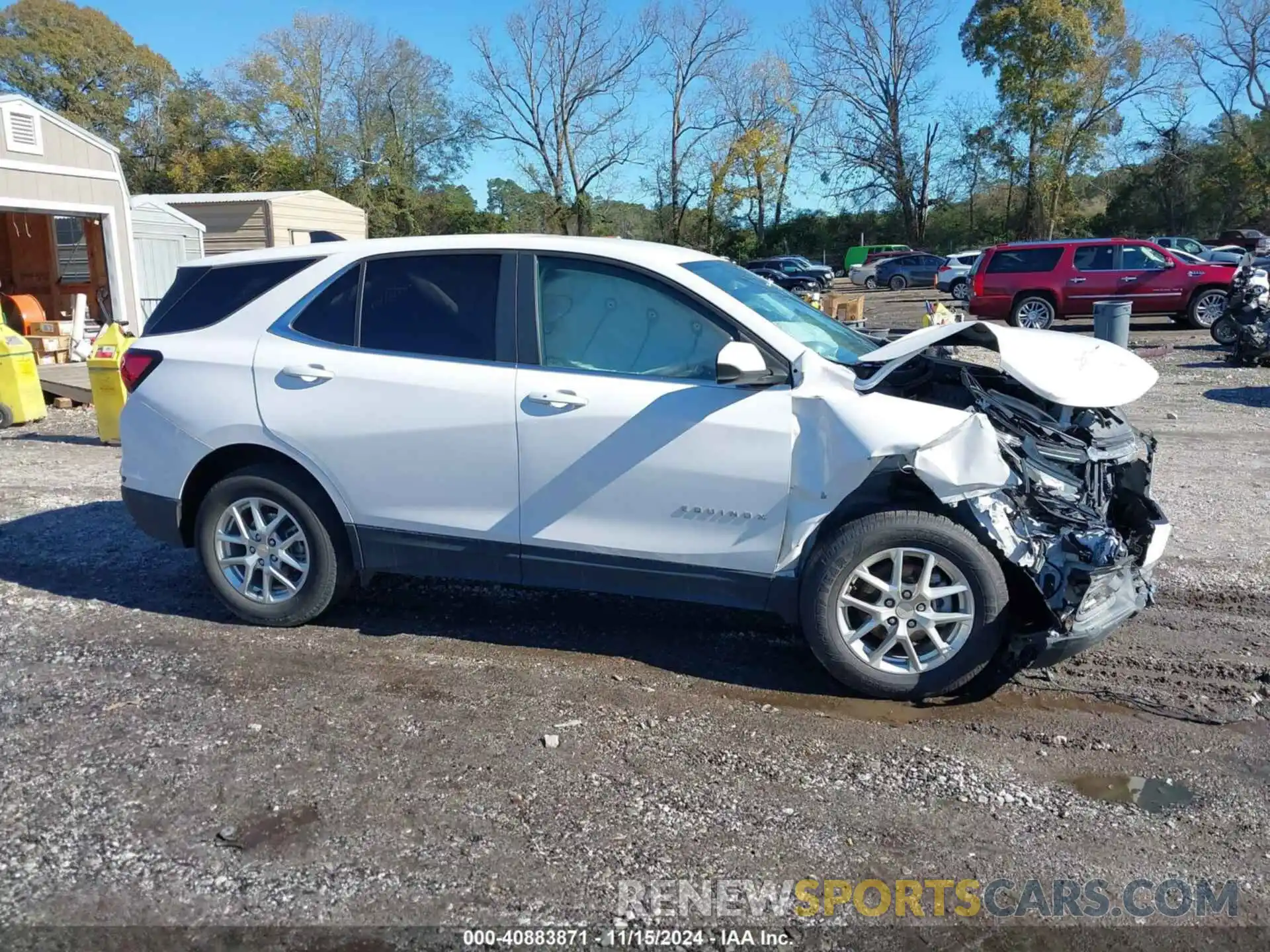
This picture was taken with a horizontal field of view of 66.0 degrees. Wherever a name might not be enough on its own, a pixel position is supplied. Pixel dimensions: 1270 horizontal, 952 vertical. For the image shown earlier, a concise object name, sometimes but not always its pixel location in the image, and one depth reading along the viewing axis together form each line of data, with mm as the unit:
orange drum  19047
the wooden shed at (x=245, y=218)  27812
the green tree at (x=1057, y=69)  45000
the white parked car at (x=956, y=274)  30506
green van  50000
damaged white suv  3828
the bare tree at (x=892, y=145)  51312
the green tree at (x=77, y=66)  48750
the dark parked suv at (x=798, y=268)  41281
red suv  18812
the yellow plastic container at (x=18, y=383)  10875
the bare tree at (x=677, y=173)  49938
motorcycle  14195
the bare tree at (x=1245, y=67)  46188
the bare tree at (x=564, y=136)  45812
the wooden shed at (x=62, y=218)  16922
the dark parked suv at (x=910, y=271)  40438
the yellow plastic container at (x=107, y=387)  9773
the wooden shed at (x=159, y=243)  20906
